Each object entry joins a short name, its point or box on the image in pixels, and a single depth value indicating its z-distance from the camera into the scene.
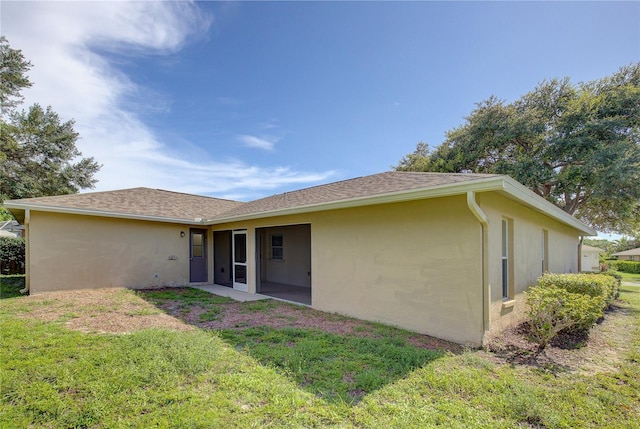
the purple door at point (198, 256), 12.51
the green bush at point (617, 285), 10.95
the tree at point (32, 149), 17.34
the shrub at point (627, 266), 29.53
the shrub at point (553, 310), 5.02
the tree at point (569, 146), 13.96
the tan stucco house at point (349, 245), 5.46
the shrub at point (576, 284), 6.62
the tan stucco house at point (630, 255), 36.23
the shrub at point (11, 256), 16.33
